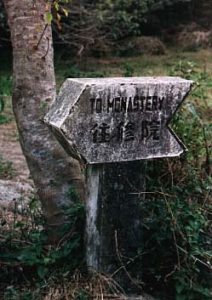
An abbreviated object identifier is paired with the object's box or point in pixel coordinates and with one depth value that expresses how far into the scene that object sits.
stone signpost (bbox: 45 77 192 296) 3.58
